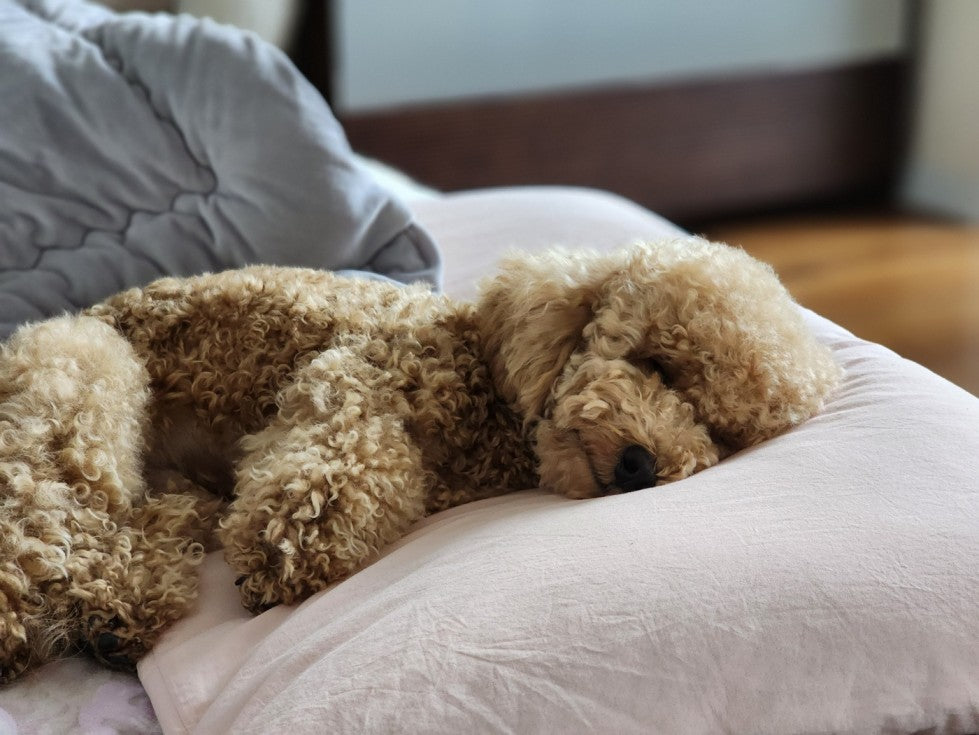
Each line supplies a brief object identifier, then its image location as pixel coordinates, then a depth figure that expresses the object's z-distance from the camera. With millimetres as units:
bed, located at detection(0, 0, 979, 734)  959
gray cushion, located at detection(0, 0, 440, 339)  1650
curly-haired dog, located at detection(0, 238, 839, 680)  1167
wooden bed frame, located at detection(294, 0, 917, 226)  3674
